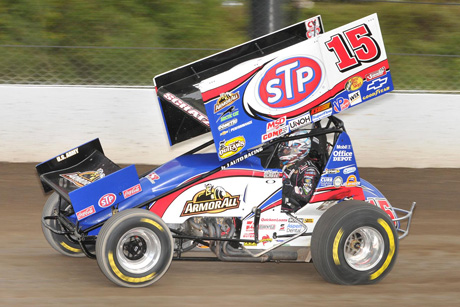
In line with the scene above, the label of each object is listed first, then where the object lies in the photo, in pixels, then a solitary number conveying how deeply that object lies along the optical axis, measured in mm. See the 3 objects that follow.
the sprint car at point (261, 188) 11266
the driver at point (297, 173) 12180
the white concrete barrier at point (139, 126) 20047
